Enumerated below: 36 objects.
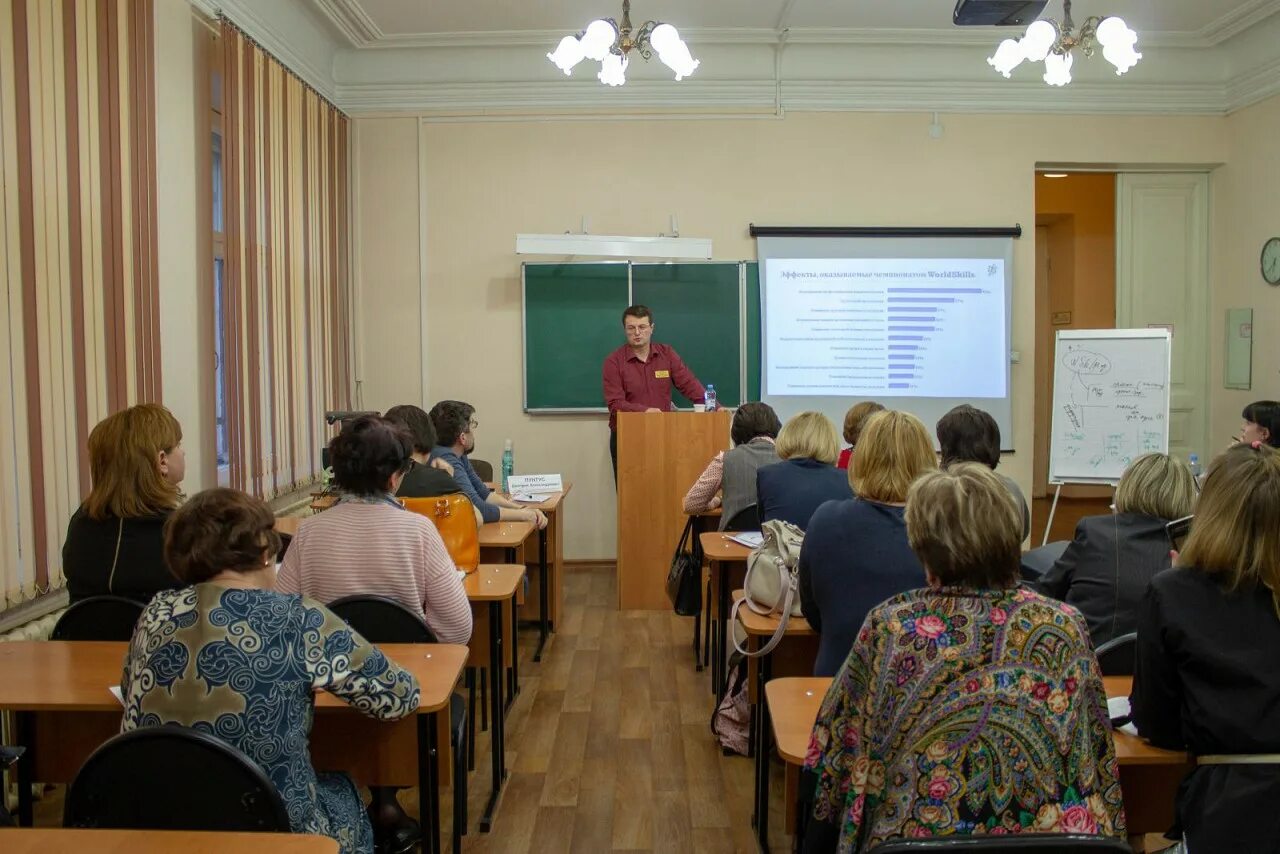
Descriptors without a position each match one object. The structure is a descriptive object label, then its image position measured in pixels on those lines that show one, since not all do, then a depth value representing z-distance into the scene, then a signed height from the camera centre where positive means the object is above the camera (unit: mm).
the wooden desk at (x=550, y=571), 4819 -960
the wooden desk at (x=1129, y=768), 2072 -837
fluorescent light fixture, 6445 +913
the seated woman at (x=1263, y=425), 4621 -195
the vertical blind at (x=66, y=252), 3158 +487
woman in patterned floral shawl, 1546 -508
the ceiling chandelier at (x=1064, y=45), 4582 +1620
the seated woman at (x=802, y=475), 3596 -330
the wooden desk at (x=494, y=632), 3129 -794
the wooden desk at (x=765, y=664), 2777 -833
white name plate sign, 5129 -510
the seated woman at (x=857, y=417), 4207 -137
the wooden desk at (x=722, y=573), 3658 -726
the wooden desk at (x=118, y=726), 2184 -785
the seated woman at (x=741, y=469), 4316 -366
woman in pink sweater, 2605 -414
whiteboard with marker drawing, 6305 -114
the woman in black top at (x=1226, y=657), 1692 -474
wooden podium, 5512 -489
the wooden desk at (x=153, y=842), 1465 -679
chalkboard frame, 6764 +394
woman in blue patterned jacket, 1689 -466
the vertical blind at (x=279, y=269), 4785 +658
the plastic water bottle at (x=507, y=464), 5523 -435
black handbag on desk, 4438 -894
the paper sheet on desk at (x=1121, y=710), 1973 -667
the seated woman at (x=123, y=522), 2637 -354
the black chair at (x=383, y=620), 2504 -589
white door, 7059 +770
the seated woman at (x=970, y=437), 3342 -178
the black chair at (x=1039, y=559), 3279 -606
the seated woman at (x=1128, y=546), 2471 -408
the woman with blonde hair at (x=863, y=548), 2404 -397
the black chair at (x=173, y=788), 1604 -656
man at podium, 6262 +57
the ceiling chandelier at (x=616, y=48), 4844 +1675
